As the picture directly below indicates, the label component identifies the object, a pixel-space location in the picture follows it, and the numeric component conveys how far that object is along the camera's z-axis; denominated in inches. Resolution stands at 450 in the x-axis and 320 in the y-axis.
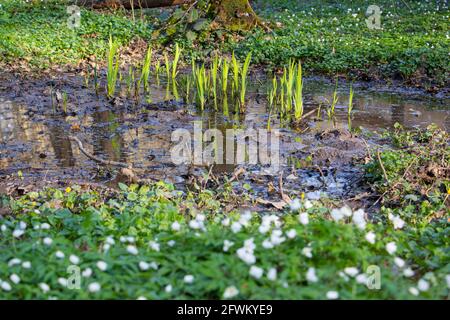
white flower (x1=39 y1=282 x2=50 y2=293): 133.5
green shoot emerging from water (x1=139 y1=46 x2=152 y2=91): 354.6
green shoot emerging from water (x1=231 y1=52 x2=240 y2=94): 347.3
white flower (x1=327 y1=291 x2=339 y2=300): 127.2
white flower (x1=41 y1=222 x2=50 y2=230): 165.8
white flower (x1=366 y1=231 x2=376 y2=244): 147.4
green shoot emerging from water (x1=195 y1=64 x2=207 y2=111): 340.5
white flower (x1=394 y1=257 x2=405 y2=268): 138.5
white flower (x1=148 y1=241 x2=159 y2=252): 150.2
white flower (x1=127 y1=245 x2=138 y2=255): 146.5
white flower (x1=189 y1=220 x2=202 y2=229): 154.2
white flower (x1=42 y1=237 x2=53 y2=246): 152.7
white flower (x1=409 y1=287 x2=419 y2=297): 129.1
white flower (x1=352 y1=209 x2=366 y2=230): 151.4
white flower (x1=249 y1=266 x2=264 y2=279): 132.4
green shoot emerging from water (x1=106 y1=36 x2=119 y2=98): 353.7
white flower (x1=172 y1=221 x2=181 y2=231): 158.9
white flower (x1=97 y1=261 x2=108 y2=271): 139.3
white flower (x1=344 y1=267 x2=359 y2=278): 134.4
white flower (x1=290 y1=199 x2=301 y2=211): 160.9
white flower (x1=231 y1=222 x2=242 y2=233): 151.6
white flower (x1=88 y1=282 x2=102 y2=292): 132.3
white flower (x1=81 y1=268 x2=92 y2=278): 138.7
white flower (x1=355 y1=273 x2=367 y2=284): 133.4
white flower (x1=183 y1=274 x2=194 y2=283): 136.6
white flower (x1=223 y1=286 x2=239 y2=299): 129.2
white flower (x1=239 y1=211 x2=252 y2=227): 156.0
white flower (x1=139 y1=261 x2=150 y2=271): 141.9
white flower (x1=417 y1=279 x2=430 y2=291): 132.0
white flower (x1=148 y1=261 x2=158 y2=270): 143.9
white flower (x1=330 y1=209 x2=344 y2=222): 152.4
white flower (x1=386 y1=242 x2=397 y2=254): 145.3
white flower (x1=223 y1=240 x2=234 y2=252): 144.9
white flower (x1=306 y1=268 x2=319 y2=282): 131.7
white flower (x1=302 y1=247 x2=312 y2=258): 139.5
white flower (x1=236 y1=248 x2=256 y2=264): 136.8
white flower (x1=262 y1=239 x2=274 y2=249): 142.0
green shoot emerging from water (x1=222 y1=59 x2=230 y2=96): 351.1
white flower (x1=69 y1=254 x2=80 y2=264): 140.4
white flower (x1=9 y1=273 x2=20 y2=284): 137.2
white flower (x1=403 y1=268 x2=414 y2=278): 137.2
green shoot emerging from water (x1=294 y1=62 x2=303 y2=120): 315.3
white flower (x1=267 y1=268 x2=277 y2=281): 131.9
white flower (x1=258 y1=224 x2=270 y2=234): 150.6
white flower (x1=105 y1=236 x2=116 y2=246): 154.9
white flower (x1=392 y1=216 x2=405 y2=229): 161.2
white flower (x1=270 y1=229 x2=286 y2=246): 142.2
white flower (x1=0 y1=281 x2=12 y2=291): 134.4
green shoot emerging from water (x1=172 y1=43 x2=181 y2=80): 397.7
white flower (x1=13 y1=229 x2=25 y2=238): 158.4
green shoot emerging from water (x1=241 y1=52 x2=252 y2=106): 339.1
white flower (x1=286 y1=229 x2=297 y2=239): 144.2
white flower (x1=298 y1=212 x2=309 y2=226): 149.8
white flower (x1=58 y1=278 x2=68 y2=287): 136.5
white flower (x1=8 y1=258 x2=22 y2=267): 143.5
